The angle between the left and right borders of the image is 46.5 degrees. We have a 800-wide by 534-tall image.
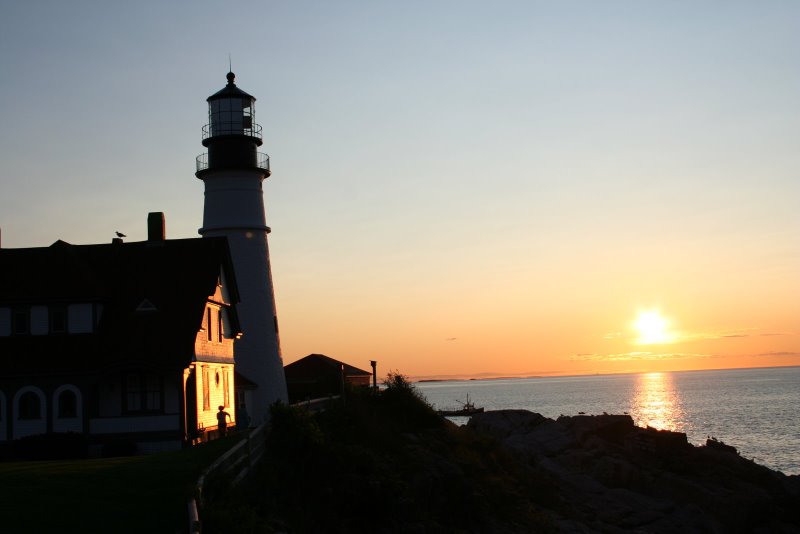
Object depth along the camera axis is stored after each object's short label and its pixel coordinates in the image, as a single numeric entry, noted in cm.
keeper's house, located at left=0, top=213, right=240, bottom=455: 3319
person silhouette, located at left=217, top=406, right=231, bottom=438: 3612
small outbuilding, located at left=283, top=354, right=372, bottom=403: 4916
